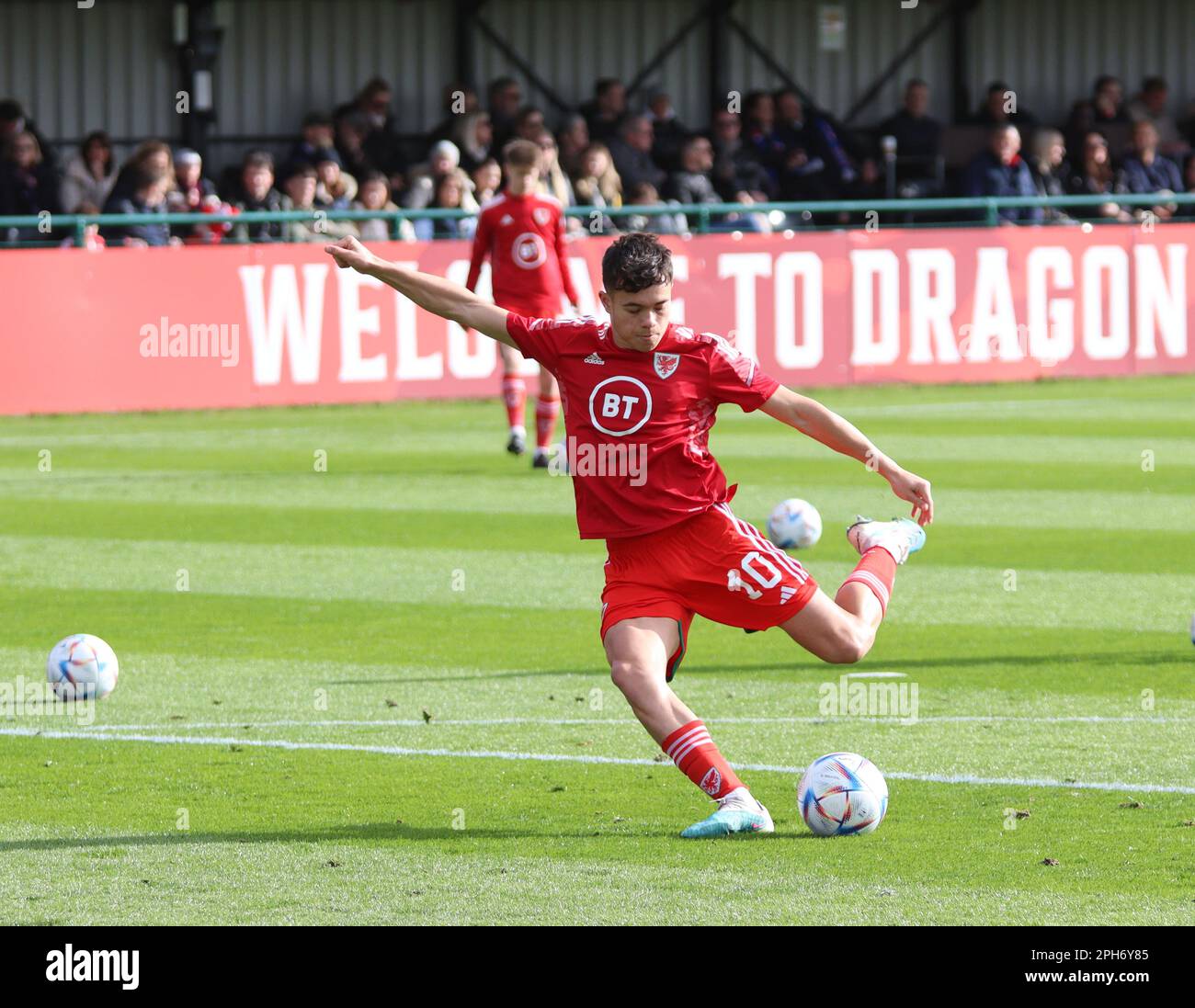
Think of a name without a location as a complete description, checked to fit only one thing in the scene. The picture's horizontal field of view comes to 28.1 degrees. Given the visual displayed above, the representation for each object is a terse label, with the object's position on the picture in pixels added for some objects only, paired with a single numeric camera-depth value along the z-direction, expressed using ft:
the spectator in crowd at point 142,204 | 69.77
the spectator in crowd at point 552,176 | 64.59
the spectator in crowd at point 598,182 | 77.15
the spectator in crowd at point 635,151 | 87.56
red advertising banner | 68.23
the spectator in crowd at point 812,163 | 93.56
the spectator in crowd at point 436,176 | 77.61
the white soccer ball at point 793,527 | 43.55
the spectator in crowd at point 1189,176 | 99.04
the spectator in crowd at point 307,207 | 71.56
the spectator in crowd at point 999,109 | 102.68
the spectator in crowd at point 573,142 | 85.59
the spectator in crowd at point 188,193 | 72.79
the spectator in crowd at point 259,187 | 73.87
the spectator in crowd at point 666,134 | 91.40
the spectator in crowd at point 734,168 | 89.56
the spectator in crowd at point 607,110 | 91.09
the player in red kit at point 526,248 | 57.26
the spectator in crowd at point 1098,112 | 101.35
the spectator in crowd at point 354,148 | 85.25
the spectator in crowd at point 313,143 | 82.53
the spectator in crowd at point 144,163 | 70.38
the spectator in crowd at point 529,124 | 84.12
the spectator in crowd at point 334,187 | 76.59
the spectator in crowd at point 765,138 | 93.35
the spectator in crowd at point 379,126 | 86.89
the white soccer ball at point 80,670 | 30.73
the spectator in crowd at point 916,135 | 98.02
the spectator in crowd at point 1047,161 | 89.25
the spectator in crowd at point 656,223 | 78.43
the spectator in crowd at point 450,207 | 75.36
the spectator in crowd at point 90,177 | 75.56
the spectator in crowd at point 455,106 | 93.40
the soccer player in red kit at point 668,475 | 23.79
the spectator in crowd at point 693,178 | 85.20
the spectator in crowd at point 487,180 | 76.95
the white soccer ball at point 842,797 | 22.80
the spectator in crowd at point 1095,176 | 91.15
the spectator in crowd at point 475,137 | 84.23
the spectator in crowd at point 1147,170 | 92.43
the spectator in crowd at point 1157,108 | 106.32
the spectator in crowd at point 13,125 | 79.05
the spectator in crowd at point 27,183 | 76.43
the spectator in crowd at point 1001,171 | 85.71
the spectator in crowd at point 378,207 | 74.59
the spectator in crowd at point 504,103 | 89.40
